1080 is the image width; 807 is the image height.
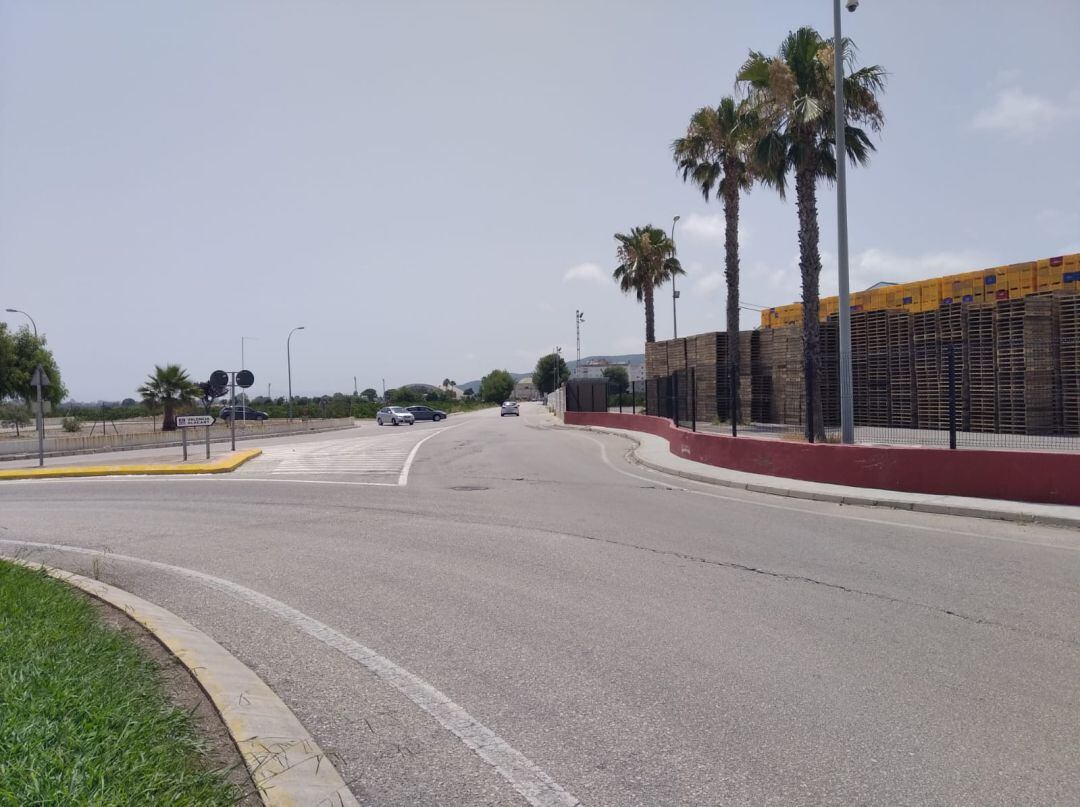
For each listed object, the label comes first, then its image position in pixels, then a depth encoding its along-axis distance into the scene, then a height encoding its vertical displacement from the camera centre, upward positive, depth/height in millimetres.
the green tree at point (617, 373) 139750 +4800
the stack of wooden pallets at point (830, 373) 28297 +766
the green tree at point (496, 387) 194375 +4065
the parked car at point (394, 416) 63781 -697
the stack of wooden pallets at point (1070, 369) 20728 +491
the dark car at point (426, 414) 71750 -667
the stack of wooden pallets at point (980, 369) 22781 +622
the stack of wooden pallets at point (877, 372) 25688 +702
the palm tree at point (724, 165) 33250 +9790
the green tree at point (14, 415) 64938 +227
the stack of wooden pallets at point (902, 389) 25252 +128
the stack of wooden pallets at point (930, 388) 24125 +147
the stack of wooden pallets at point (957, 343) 23359 +1440
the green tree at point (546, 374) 171150 +6126
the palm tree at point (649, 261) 48688 +8235
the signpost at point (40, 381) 24998 +1088
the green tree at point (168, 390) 56500 +1575
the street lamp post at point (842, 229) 16297 +3383
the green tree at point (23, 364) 56156 +3777
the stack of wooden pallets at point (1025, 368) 21359 +580
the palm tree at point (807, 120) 21844 +7361
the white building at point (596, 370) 105888 +4776
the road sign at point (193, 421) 24833 -235
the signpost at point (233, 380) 27391 +1121
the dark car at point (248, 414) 72269 -281
